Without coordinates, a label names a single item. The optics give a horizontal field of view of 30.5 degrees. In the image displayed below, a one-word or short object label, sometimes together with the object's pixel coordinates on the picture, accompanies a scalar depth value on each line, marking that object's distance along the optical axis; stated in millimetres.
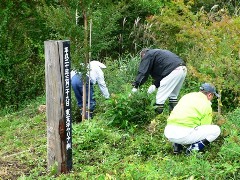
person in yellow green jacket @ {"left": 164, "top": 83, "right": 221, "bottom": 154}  6492
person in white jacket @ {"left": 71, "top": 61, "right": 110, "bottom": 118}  8992
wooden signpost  5824
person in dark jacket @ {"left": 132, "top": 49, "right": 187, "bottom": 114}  8586
